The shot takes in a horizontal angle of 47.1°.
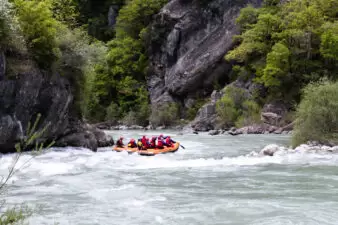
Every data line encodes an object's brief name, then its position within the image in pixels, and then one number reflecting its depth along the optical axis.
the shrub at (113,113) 45.66
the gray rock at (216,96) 36.91
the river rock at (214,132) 30.47
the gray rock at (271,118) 30.41
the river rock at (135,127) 41.88
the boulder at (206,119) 35.13
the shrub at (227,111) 33.28
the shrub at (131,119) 43.69
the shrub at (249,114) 31.52
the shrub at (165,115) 40.53
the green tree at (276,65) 31.45
